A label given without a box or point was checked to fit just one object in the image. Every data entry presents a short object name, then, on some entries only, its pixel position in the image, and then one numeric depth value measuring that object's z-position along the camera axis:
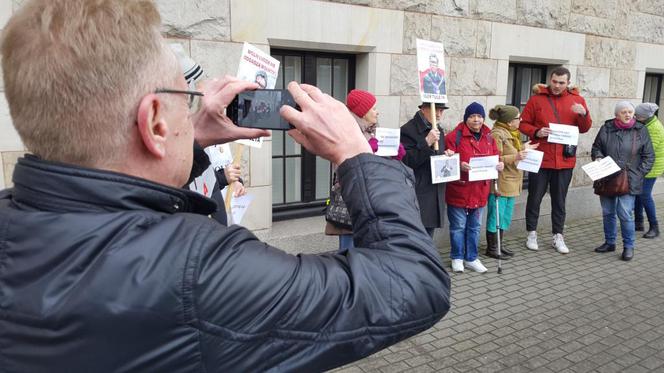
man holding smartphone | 0.90
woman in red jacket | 5.91
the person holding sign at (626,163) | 6.74
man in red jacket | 6.93
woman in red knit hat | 4.79
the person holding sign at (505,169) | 6.50
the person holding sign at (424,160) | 5.50
